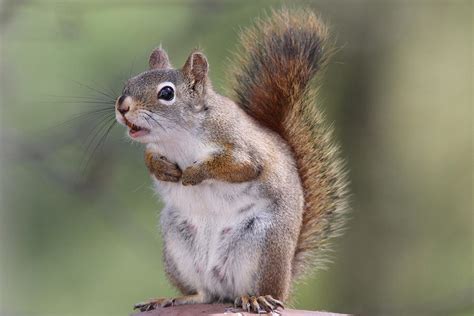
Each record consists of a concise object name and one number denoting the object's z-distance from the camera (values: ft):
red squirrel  21.15
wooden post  20.40
